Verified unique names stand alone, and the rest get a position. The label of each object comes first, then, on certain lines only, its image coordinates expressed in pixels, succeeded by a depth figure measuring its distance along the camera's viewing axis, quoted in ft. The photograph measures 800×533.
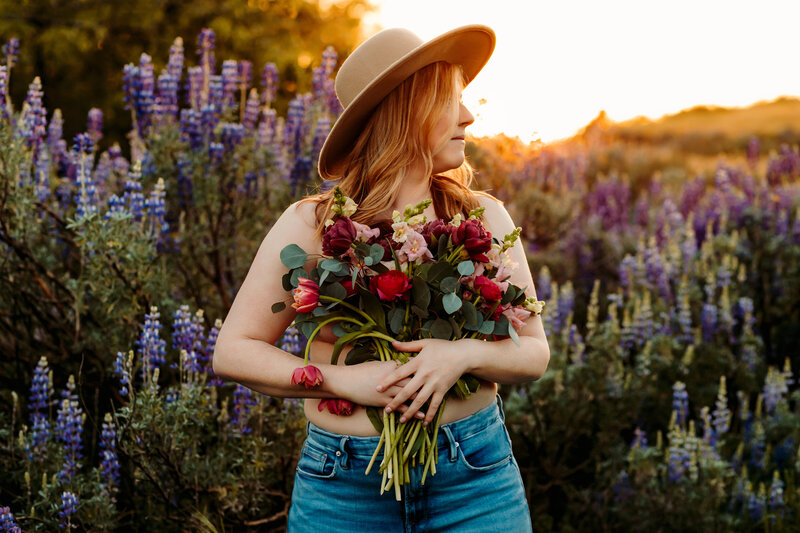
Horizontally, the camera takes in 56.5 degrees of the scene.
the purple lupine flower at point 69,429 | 9.36
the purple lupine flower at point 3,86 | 11.46
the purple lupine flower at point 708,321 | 15.11
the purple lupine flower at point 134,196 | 10.30
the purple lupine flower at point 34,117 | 11.58
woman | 5.77
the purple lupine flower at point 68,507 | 8.57
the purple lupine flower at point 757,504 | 11.59
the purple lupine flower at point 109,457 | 9.30
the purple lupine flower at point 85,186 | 10.00
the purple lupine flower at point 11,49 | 12.71
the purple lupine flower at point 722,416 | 12.26
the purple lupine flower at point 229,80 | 13.10
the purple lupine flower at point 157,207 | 10.55
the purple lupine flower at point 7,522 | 8.07
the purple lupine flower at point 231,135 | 12.59
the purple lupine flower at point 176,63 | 12.79
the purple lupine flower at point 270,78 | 14.71
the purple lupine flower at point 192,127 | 12.47
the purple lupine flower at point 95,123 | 14.08
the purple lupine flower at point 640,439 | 12.15
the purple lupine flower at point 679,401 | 12.35
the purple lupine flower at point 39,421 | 9.62
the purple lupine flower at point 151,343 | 9.08
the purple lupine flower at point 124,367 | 8.63
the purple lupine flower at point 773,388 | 13.62
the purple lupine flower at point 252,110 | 13.92
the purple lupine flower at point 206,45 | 13.62
